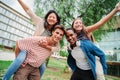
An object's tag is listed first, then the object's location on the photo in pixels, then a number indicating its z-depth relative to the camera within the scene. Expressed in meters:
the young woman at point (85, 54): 1.20
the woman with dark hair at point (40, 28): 1.07
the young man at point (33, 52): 1.10
